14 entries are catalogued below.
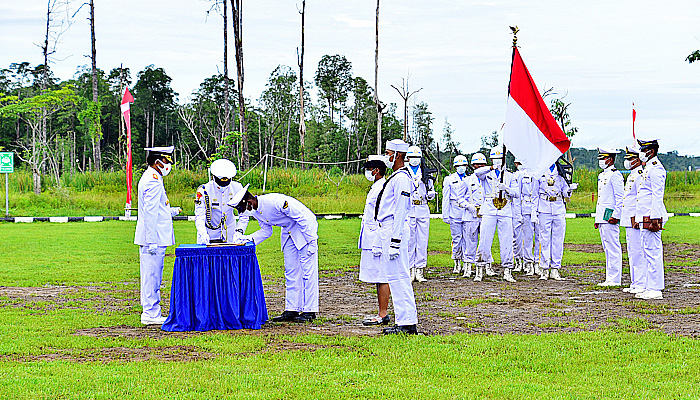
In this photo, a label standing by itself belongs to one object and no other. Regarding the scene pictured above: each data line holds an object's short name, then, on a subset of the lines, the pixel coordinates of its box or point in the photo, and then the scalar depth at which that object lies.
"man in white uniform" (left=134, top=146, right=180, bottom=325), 9.11
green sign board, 28.53
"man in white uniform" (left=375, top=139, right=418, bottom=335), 8.33
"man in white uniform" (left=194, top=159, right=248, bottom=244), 9.70
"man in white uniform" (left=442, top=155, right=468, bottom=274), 13.68
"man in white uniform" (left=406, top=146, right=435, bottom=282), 13.09
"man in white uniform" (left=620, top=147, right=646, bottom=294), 11.34
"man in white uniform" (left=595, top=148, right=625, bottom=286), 12.48
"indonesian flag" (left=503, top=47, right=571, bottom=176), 10.25
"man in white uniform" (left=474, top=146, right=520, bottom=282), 13.08
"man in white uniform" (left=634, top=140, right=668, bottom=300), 10.91
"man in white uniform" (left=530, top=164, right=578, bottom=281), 13.47
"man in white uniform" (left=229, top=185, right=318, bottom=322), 9.10
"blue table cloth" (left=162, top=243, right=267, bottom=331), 8.55
